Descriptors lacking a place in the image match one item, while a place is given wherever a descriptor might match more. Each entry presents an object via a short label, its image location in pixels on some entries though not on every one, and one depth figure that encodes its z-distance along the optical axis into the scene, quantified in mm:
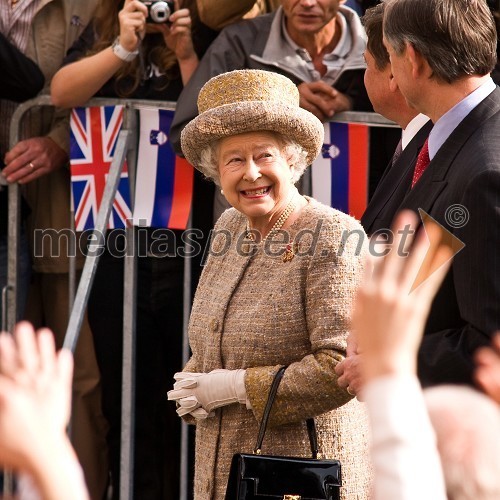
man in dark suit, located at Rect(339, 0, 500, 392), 6367
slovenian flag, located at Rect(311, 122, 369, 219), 10344
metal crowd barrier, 10195
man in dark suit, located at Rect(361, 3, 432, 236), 8336
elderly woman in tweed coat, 7410
